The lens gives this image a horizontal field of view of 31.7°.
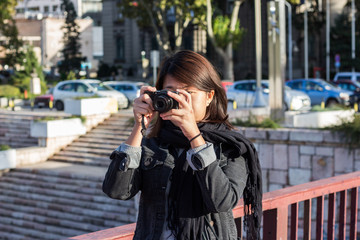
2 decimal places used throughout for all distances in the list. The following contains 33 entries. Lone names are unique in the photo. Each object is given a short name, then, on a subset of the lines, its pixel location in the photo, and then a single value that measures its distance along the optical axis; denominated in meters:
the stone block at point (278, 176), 13.71
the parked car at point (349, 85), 29.20
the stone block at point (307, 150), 13.31
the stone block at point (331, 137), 12.96
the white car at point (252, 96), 23.92
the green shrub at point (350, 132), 12.73
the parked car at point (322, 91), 27.08
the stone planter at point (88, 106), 21.36
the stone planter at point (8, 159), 18.38
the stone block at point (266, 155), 13.84
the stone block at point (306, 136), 13.13
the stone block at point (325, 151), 13.10
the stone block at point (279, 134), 13.59
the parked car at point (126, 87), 29.58
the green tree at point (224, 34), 36.78
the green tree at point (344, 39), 44.00
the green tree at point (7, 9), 35.84
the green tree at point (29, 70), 39.31
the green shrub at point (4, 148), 18.49
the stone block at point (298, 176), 13.44
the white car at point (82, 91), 26.10
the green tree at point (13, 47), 40.41
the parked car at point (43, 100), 30.33
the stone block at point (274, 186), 13.80
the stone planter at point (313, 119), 16.55
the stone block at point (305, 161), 13.38
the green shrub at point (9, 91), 35.77
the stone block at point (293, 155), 13.51
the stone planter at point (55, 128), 20.30
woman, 2.53
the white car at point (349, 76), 33.62
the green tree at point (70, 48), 52.41
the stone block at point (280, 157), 13.67
